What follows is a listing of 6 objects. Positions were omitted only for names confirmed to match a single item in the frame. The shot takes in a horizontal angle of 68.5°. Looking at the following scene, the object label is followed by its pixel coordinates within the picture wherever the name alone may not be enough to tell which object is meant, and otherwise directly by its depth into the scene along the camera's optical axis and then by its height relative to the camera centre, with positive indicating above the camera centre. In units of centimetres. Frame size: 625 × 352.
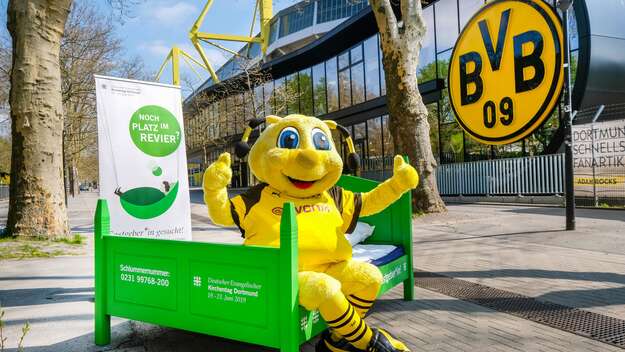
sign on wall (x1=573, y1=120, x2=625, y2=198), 1208 +14
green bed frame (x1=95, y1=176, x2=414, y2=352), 263 -72
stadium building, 1459 +463
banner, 437 +22
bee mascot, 317 -21
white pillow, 486 -65
